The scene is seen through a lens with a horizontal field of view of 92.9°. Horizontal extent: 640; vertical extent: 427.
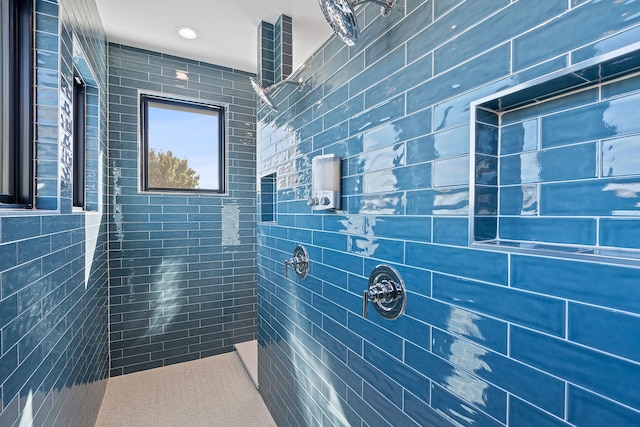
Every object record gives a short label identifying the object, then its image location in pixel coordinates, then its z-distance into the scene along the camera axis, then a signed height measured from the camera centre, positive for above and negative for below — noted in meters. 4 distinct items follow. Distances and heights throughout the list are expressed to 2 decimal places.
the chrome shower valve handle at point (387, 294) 0.94 -0.27
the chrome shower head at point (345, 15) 0.89 +0.58
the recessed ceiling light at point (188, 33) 2.10 +1.24
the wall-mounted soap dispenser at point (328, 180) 1.23 +0.12
